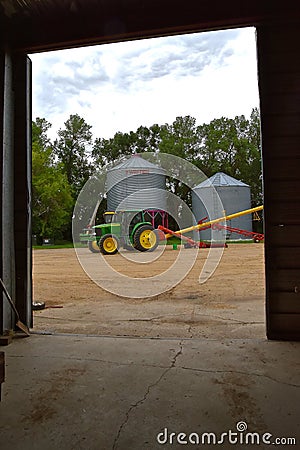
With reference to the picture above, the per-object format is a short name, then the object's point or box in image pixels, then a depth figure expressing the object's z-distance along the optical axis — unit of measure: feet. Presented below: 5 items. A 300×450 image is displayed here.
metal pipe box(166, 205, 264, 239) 45.09
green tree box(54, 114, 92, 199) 84.53
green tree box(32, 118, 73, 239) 69.77
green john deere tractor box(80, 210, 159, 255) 40.01
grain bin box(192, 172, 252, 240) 59.52
